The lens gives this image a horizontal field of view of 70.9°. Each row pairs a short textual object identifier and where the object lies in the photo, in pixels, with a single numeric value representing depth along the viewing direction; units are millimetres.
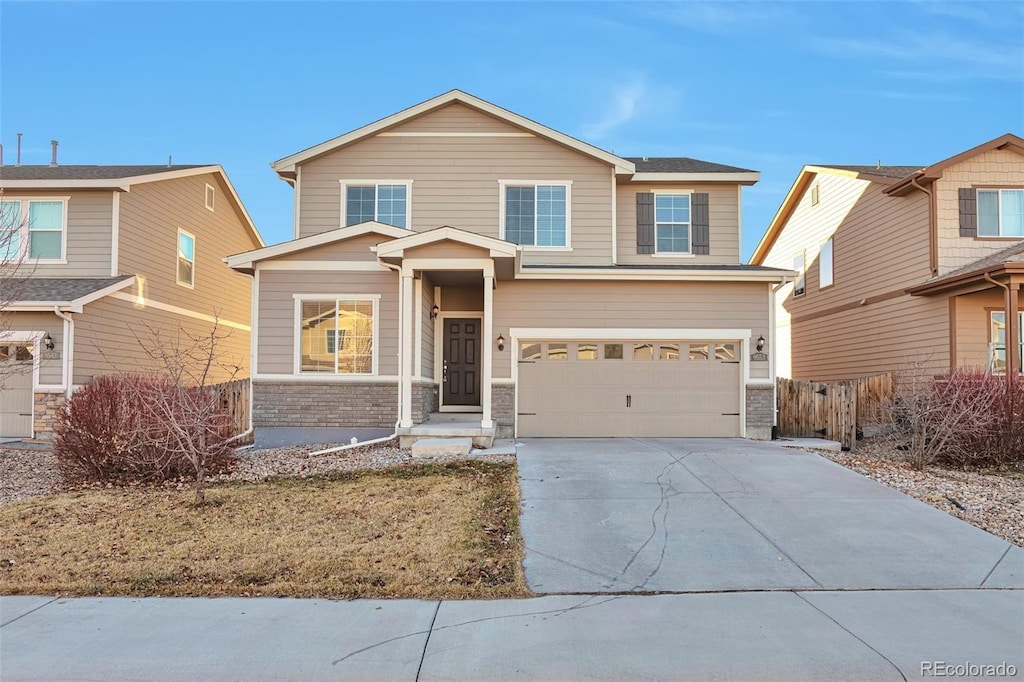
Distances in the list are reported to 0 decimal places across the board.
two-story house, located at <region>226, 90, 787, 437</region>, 13906
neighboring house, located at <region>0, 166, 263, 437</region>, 14727
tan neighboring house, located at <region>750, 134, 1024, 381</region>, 14656
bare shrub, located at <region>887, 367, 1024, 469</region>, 11297
